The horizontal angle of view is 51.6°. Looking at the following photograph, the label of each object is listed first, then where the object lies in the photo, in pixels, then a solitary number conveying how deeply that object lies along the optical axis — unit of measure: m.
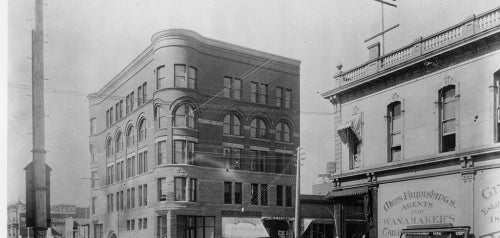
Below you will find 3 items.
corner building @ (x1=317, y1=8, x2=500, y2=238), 14.84
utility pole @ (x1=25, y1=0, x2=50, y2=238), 11.44
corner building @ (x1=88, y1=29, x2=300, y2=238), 31.42
